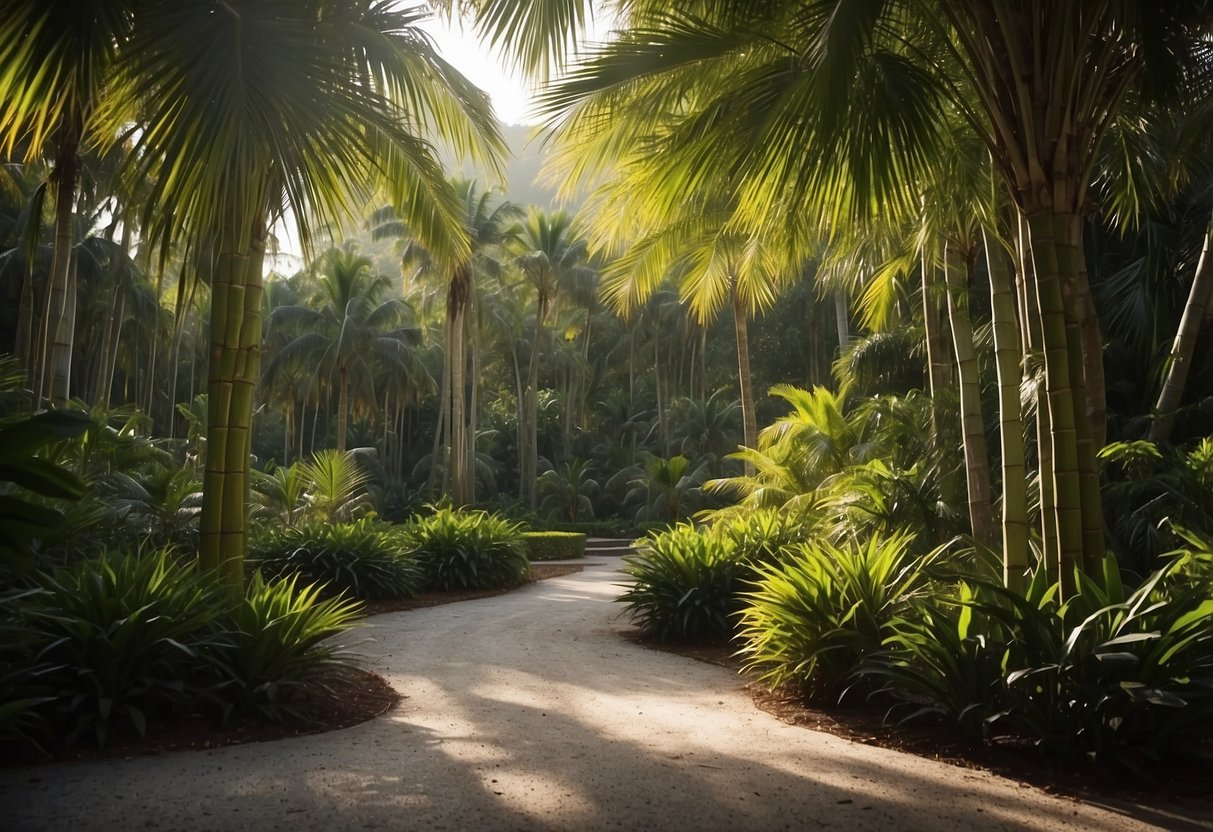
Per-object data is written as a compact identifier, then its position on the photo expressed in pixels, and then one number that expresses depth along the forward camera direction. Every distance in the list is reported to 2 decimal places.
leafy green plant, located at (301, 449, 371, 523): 16.08
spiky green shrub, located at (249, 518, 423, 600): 12.13
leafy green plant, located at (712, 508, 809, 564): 10.36
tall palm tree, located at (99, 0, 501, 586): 5.12
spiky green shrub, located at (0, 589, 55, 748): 4.38
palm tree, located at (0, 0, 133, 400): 4.68
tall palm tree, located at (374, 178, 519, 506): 25.80
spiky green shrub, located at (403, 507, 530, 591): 14.41
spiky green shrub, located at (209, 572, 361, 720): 5.51
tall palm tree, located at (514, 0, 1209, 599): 5.16
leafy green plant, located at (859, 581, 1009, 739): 5.10
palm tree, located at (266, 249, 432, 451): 38.28
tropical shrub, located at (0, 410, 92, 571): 3.74
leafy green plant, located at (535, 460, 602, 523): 41.34
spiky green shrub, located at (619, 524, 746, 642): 9.77
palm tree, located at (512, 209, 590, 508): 35.69
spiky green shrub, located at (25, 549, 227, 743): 4.98
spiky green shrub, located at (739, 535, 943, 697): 6.61
